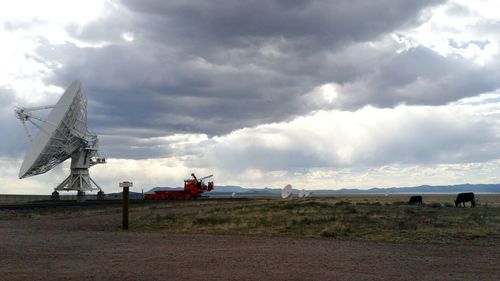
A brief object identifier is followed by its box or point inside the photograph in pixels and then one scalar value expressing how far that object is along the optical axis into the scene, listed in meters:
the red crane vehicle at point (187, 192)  90.31
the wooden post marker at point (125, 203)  26.08
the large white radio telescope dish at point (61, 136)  60.22
